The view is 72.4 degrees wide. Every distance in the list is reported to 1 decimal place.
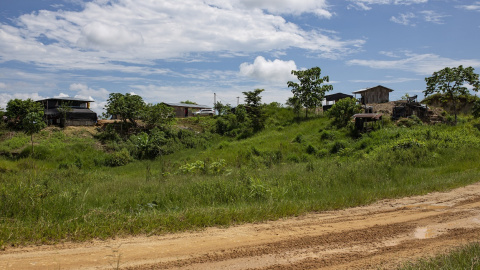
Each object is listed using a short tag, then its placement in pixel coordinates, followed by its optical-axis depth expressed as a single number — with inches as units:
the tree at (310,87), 1581.0
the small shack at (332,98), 1830.8
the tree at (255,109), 1566.2
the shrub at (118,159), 1187.3
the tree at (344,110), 1344.7
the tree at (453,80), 1200.8
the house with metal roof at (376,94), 1712.6
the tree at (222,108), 1952.5
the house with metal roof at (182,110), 2101.6
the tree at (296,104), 1610.5
